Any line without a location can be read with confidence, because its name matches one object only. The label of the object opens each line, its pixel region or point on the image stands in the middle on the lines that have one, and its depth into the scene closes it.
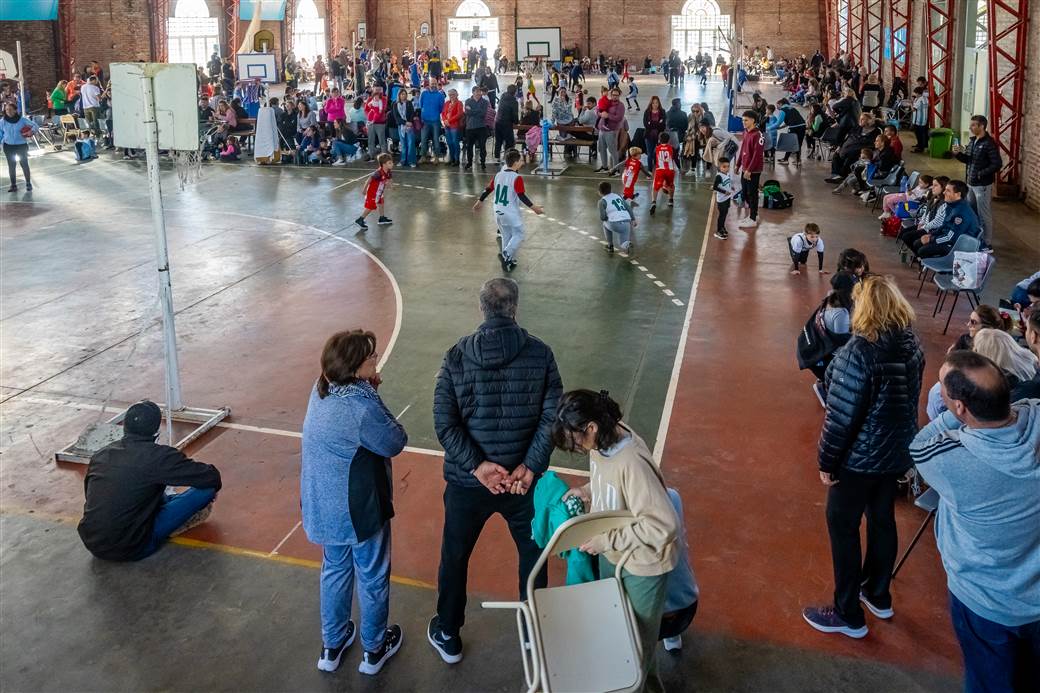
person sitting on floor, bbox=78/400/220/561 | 5.77
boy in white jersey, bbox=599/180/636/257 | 13.52
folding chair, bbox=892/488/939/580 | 5.43
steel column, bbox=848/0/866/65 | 36.28
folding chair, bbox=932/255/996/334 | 10.09
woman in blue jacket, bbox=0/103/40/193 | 18.73
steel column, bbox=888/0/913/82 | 28.44
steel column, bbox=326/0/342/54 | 48.28
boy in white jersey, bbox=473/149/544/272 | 12.49
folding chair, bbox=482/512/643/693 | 3.82
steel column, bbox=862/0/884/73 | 34.09
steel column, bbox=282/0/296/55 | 42.44
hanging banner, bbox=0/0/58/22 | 29.80
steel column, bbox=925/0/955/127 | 23.66
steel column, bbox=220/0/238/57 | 39.94
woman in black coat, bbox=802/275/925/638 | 4.54
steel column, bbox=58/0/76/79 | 31.97
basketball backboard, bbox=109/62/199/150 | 7.19
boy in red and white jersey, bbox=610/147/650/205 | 15.28
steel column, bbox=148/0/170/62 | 35.62
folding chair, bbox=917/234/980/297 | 10.59
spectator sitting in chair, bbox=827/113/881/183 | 18.77
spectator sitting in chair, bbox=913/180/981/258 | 11.17
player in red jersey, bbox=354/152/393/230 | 15.16
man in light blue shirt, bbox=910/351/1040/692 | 3.42
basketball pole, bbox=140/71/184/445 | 7.22
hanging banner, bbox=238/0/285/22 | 40.47
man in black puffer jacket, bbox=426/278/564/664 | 4.57
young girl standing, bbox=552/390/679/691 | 3.86
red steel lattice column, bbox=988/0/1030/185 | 17.44
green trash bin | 21.78
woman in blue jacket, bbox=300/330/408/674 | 4.39
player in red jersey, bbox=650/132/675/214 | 16.52
